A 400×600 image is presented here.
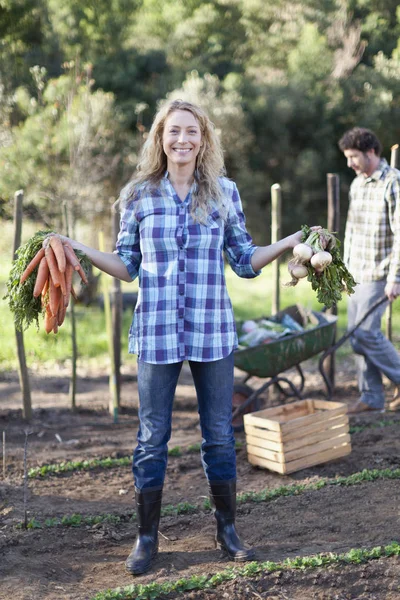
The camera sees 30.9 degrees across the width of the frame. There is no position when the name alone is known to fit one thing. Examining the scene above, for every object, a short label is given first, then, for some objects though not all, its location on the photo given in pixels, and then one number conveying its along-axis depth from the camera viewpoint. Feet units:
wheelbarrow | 16.42
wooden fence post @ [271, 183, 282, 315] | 20.01
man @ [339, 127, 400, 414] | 16.75
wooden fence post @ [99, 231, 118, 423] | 18.61
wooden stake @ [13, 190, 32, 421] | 17.07
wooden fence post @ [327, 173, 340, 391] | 19.86
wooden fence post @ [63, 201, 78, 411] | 18.61
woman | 9.50
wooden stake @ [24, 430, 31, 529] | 11.25
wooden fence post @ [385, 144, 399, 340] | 20.59
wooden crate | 13.99
